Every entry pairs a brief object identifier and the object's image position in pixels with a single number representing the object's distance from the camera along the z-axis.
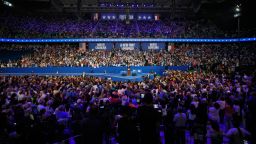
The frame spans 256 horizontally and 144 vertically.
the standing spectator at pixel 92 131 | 5.61
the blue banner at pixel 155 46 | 49.56
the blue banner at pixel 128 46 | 49.41
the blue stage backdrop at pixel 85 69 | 39.38
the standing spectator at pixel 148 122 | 5.64
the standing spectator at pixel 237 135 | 6.96
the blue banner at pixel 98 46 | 49.28
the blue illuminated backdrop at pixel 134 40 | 46.94
